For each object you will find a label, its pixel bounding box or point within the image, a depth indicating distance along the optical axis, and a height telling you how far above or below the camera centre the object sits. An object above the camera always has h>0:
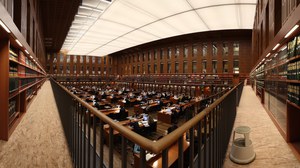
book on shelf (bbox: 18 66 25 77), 5.05 +0.27
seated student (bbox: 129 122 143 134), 5.60 -1.61
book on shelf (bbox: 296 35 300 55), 2.95 +0.60
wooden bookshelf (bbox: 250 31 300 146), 3.10 -0.15
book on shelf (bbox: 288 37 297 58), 3.17 +0.64
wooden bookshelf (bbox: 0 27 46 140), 3.44 -0.09
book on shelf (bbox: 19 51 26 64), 5.23 +0.75
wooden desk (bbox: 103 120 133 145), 5.17 -1.60
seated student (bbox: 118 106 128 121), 7.93 -1.66
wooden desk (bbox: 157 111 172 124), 8.07 -1.85
